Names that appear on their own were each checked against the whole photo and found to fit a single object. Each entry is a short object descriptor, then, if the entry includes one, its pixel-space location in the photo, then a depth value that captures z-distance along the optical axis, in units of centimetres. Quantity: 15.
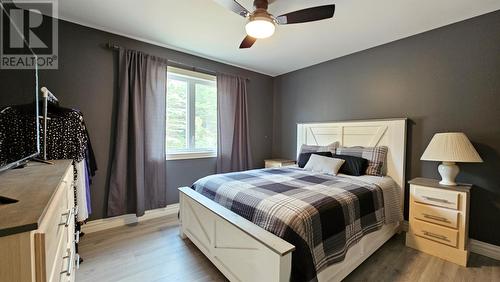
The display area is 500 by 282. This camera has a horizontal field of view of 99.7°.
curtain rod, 270
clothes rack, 181
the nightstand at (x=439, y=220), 204
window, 329
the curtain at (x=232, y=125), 372
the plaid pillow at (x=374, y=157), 275
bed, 137
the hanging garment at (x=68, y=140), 152
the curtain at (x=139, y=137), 273
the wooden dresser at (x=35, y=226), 60
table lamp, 204
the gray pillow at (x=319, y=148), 329
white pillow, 275
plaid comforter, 140
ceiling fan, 176
